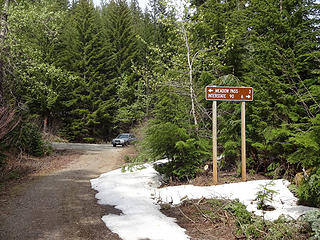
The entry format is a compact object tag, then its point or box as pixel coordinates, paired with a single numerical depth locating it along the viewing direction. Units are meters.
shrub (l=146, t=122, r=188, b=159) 7.68
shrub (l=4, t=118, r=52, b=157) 12.98
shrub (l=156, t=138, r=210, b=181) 7.93
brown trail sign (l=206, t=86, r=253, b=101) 7.11
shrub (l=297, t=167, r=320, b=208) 4.61
